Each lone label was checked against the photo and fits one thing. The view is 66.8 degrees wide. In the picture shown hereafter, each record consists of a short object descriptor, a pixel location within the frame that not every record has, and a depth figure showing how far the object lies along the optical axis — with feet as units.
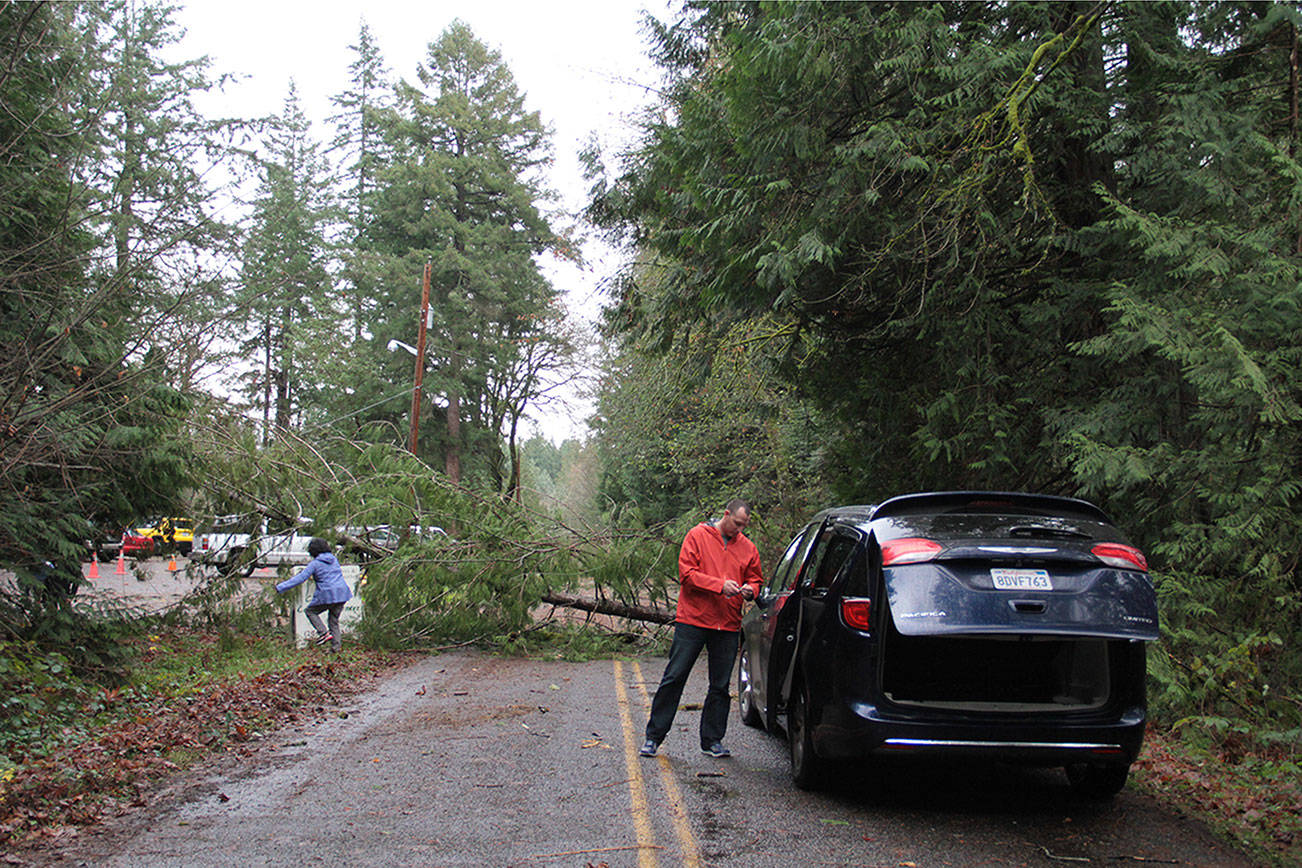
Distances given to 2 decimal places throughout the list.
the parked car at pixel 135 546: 42.68
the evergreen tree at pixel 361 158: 143.33
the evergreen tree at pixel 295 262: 137.49
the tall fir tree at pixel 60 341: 25.91
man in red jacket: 23.72
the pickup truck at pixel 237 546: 49.65
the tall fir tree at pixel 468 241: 140.67
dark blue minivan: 17.44
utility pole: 88.84
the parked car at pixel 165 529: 40.47
